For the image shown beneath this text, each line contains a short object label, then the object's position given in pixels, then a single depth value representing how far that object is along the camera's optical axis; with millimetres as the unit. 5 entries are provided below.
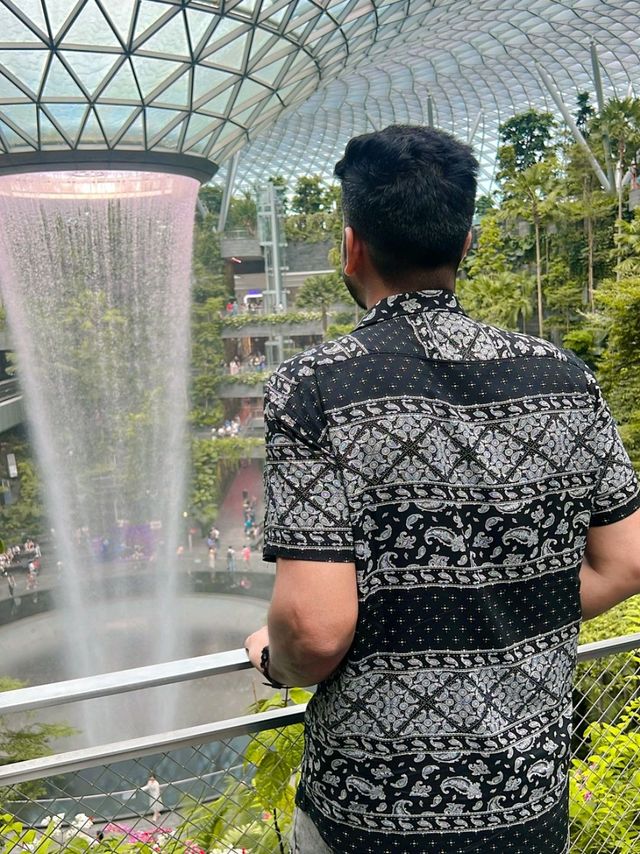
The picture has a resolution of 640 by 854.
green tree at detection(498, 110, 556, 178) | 40344
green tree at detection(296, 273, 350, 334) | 37375
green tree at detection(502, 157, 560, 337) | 31406
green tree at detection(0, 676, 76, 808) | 14539
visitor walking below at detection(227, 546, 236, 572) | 28547
